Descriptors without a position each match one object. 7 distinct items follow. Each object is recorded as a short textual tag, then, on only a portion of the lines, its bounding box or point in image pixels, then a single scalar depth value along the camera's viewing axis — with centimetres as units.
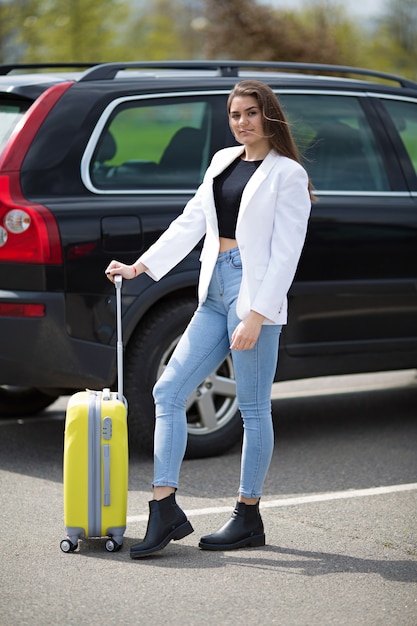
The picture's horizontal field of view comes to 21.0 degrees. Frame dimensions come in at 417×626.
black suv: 527
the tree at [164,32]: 5300
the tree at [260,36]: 3228
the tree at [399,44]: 4900
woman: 411
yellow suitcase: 422
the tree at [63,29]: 3838
